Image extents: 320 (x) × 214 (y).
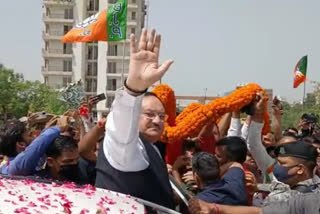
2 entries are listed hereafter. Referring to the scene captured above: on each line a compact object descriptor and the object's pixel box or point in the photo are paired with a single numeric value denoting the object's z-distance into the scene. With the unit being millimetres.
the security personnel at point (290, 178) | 3477
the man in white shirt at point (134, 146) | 2836
